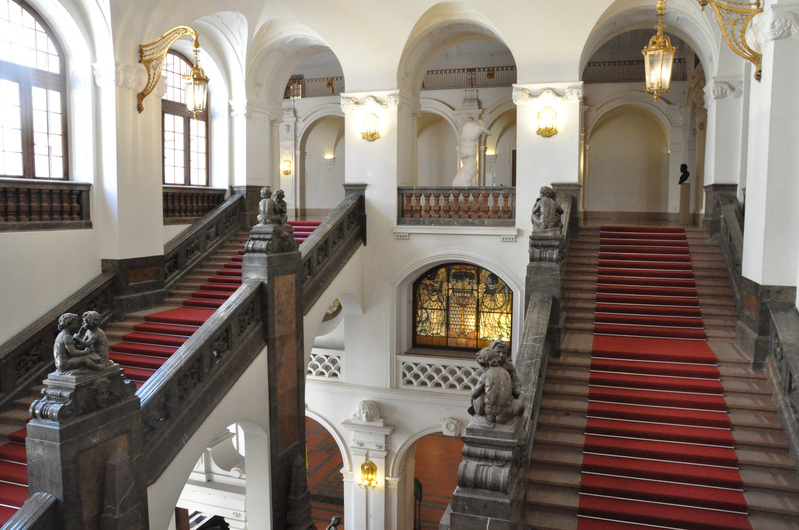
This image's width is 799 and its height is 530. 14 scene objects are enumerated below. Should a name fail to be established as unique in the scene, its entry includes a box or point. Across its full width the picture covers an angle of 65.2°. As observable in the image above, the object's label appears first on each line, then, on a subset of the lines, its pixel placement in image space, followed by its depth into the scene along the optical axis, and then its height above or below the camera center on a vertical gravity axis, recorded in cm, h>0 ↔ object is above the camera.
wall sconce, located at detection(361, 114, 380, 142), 1224 +178
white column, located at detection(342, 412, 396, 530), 1259 -539
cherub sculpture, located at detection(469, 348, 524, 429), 577 -162
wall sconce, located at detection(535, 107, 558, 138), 1123 +177
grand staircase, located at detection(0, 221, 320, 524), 683 -174
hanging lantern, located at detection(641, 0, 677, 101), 717 +185
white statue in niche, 1247 +140
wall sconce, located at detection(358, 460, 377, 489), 1267 -519
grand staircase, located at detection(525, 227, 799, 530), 621 -228
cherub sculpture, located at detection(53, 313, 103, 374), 548 -121
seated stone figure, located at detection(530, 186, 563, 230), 886 +10
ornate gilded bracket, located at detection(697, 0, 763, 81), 684 +233
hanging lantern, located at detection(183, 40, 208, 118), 886 +182
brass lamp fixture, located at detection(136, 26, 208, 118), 887 +231
